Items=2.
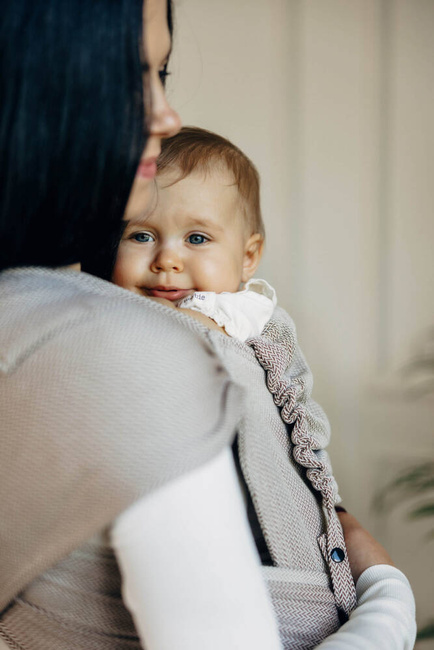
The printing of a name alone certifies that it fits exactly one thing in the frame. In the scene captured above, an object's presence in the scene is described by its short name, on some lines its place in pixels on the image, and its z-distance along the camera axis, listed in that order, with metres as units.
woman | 0.55
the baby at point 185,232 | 0.93
